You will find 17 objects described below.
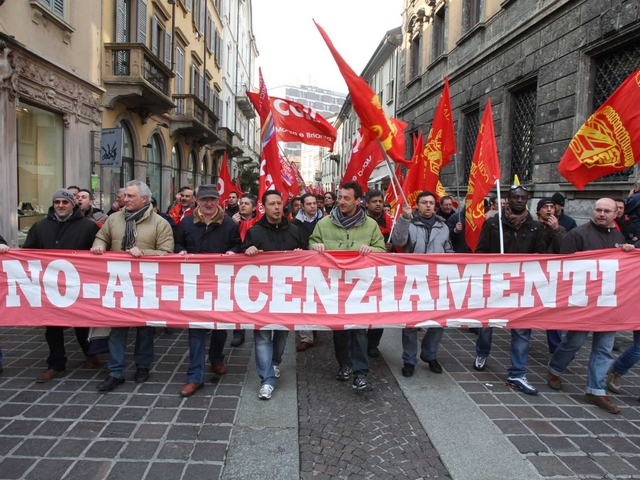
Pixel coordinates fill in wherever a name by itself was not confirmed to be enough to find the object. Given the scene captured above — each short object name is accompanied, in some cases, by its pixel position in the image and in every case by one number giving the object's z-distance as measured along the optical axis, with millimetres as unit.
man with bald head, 4020
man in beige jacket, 4266
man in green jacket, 4301
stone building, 8484
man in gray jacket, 4684
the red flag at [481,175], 5172
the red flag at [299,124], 8305
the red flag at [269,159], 6285
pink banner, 4277
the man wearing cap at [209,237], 4383
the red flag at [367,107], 4355
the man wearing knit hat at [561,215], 5854
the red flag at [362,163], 8008
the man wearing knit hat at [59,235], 4426
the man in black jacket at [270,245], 4195
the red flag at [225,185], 9961
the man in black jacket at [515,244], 4367
